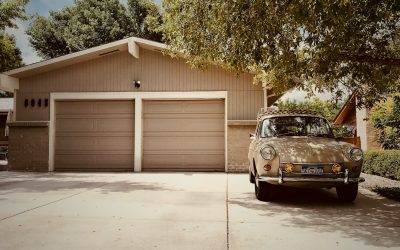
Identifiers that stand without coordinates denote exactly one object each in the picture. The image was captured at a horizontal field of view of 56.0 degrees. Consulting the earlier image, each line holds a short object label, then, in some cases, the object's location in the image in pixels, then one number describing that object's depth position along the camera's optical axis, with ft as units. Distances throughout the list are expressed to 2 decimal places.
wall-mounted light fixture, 43.80
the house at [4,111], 76.22
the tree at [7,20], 56.37
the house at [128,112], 42.96
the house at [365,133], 53.87
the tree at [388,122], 41.88
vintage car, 20.49
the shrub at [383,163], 35.99
